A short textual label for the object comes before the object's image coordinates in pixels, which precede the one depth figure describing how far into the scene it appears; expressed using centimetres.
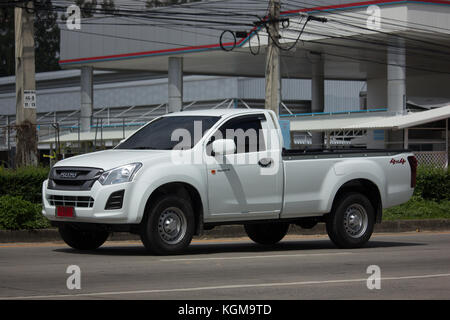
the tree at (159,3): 8701
